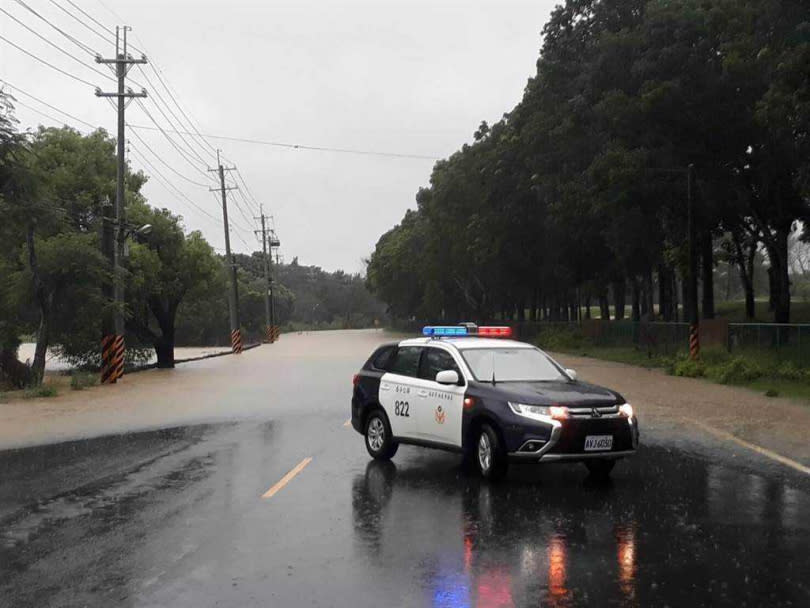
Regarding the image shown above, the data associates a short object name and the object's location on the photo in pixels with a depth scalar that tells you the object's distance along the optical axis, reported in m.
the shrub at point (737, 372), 27.52
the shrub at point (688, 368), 30.62
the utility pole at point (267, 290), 92.88
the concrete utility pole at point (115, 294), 32.12
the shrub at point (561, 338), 53.62
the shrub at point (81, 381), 29.52
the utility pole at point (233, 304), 63.69
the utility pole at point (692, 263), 33.88
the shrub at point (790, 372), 25.86
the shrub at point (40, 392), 26.38
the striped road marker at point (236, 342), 63.41
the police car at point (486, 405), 10.12
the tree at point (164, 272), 40.41
